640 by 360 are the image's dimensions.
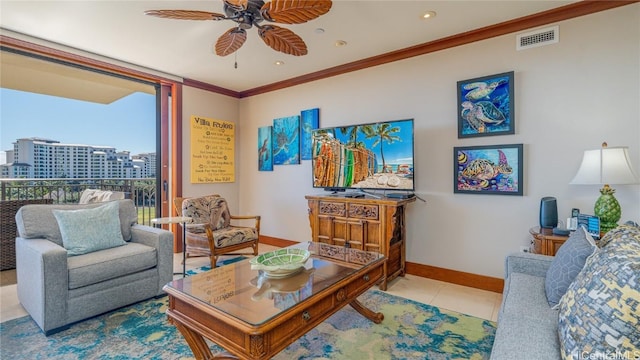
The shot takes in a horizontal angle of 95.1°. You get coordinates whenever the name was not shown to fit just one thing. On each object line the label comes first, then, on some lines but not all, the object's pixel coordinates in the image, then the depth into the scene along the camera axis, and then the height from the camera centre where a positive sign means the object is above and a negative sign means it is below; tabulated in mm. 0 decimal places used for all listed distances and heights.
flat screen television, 3033 +250
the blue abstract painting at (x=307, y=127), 4102 +745
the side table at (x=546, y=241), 2135 -474
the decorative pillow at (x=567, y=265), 1458 -452
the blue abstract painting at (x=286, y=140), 4312 +587
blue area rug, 1864 -1107
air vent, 2537 +1239
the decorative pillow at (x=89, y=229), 2434 -418
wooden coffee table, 1295 -630
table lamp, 2010 +15
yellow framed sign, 4406 +465
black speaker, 2389 -298
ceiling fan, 1773 +1069
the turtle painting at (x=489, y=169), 2689 +89
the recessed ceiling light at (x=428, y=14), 2504 +1421
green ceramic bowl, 1811 -541
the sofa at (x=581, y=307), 920 -500
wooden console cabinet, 2904 -486
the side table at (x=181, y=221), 2937 -414
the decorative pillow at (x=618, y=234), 1357 -270
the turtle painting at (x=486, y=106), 2711 +692
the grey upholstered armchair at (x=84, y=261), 2082 -634
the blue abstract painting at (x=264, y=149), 4637 +482
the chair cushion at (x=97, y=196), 3688 -196
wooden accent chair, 3312 -630
